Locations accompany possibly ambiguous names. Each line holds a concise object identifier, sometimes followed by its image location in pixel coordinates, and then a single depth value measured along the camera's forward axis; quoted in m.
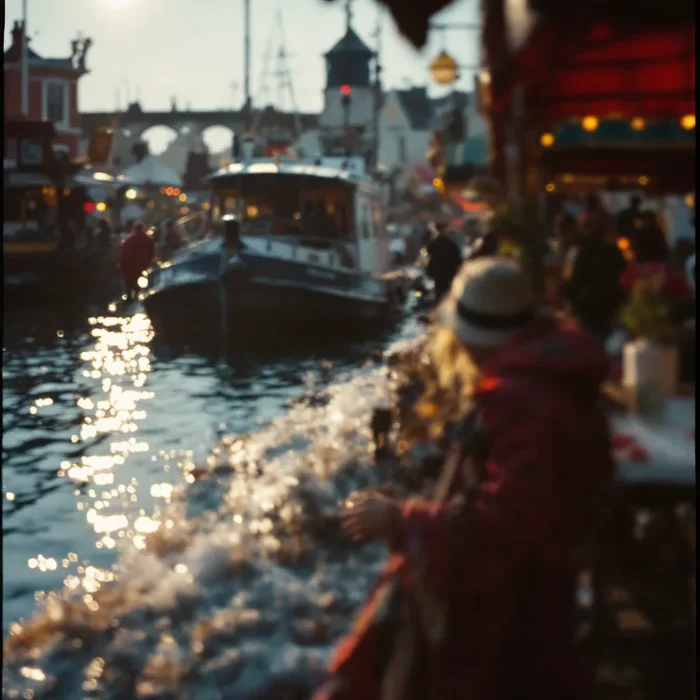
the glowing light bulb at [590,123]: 11.06
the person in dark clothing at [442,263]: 18.70
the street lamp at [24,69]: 38.67
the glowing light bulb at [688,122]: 11.26
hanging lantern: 18.88
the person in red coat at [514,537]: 2.51
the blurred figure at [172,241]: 32.32
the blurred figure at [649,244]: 10.76
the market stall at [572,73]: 4.89
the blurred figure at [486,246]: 12.34
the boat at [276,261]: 20.73
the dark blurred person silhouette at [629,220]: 15.46
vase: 4.92
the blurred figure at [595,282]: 10.36
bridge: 97.75
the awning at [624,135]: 11.48
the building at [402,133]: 113.19
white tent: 49.78
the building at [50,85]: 55.67
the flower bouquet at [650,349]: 4.93
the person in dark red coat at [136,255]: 26.58
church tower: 103.94
